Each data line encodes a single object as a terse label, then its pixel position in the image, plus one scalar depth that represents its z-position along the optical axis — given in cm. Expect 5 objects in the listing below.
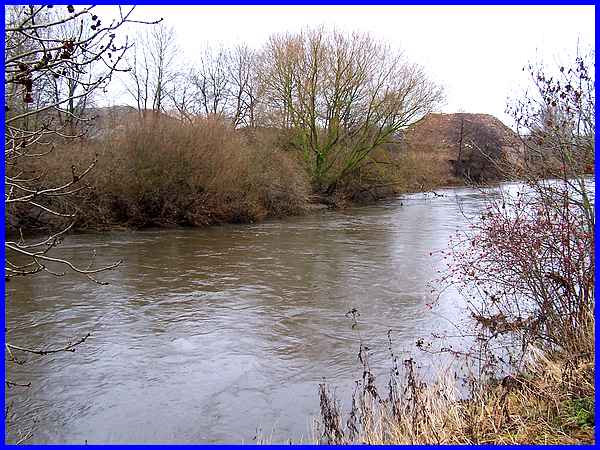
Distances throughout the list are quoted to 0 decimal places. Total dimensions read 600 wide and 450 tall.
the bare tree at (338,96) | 2858
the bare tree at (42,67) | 253
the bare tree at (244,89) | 2975
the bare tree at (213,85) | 4053
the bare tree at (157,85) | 3641
